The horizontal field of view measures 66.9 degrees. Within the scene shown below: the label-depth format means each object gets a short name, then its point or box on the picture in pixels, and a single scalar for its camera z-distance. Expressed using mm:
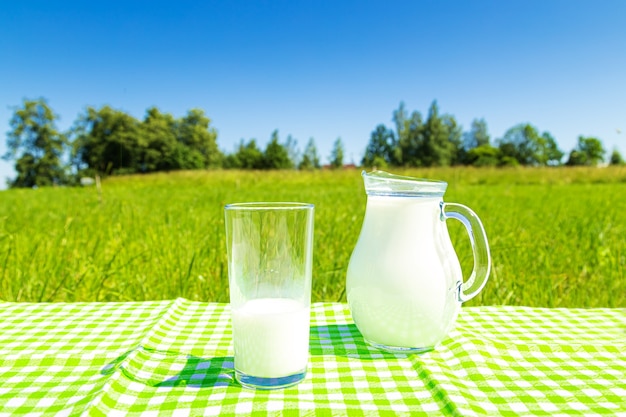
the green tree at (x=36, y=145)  42875
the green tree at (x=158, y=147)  36125
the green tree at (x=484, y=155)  53250
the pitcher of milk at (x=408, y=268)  855
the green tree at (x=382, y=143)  53562
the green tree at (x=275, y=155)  46562
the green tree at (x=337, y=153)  46312
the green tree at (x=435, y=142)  50469
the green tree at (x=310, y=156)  48328
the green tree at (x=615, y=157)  41719
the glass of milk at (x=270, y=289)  726
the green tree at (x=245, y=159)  48594
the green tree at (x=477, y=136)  63156
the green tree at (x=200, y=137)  44281
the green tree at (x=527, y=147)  55781
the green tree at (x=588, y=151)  50328
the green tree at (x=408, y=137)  52000
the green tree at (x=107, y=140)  34625
